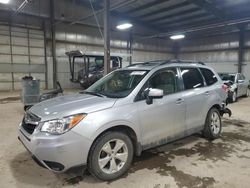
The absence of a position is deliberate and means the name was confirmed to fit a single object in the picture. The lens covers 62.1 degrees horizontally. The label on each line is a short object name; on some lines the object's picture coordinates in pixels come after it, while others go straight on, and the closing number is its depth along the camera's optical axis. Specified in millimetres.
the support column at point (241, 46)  15605
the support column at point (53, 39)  12812
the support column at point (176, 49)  20828
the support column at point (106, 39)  6434
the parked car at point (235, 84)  8500
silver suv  2270
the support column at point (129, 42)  17141
